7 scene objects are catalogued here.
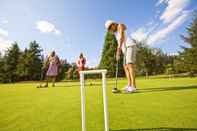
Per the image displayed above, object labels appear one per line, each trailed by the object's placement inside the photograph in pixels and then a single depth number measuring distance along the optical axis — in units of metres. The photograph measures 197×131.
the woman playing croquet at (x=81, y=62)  4.57
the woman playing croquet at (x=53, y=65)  4.50
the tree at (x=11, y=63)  15.89
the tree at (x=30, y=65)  15.88
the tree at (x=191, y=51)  15.06
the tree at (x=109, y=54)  17.65
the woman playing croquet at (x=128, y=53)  2.23
